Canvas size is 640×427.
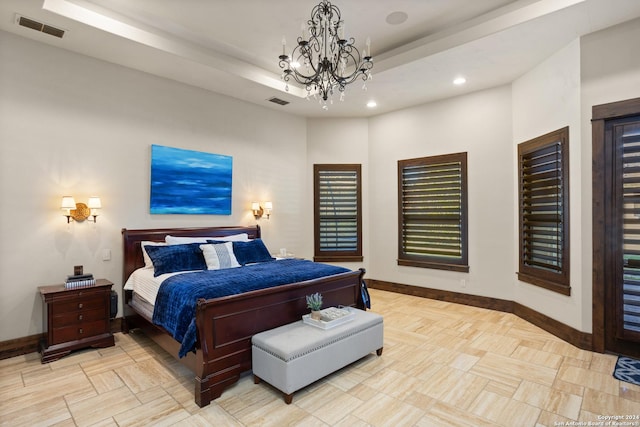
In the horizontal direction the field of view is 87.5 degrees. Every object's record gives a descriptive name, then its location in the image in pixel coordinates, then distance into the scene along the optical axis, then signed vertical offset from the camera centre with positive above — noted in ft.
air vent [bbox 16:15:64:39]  10.49 +6.07
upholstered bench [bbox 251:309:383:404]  8.31 -3.69
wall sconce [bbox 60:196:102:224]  11.87 +0.17
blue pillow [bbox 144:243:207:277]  12.24 -1.68
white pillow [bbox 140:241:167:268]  13.36 -1.65
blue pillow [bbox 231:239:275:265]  14.45 -1.70
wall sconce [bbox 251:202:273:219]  18.03 +0.25
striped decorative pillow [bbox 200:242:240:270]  13.16 -1.72
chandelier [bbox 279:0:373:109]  9.73 +5.99
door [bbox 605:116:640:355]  10.56 -0.87
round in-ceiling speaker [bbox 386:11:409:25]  11.82 +7.07
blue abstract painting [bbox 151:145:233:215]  14.65 +1.50
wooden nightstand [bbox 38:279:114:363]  10.79 -3.53
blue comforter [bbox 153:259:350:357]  8.96 -2.16
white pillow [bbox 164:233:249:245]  13.97 -1.14
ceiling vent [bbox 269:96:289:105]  17.74 +6.08
